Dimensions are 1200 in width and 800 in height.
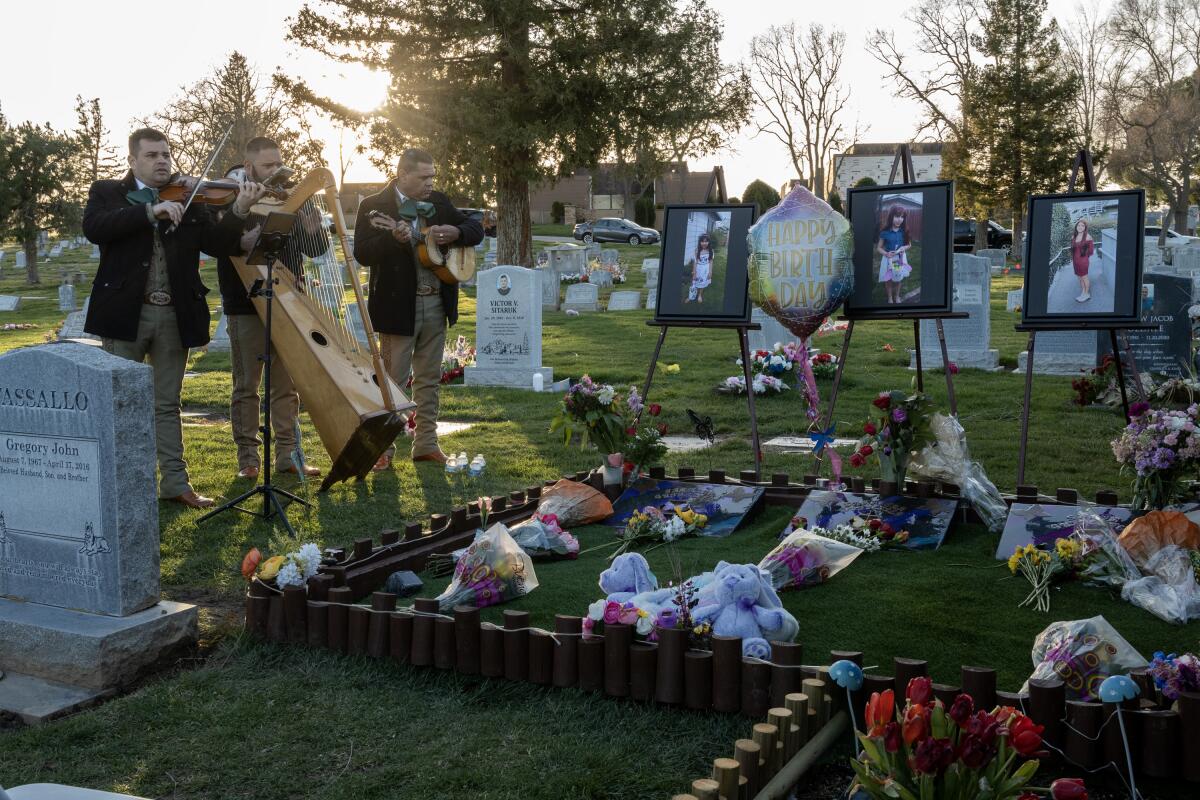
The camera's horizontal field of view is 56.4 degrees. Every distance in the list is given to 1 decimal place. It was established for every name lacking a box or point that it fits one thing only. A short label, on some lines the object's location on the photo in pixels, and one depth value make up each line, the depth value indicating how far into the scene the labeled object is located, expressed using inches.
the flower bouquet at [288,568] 183.0
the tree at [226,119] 1296.8
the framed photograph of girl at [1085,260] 248.7
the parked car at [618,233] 1772.9
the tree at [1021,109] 1389.0
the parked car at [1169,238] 1070.9
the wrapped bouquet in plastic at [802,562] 190.7
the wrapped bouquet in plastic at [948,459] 232.5
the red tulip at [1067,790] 93.7
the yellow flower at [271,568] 185.2
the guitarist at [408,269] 299.9
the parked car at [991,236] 1598.2
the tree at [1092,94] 1732.3
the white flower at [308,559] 185.8
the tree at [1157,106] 1480.1
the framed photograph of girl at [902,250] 251.4
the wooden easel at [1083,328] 246.2
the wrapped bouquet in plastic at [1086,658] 141.6
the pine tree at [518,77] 868.0
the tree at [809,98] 2091.5
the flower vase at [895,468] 232.4
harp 256.1
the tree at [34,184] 1268.5
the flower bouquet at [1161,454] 203.2
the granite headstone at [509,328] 472.4
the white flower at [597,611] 160.4
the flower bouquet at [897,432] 231.0
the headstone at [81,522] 171.2
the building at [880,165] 2351.1
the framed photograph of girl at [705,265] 271.1
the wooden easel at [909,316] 249.6
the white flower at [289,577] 182.4
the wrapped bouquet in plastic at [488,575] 183.9
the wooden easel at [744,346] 259.1
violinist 250.1
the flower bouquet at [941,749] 90.1
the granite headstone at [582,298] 877.2
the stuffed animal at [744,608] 158.9
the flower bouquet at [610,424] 257.0
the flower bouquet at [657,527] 223.8
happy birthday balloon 246.5
